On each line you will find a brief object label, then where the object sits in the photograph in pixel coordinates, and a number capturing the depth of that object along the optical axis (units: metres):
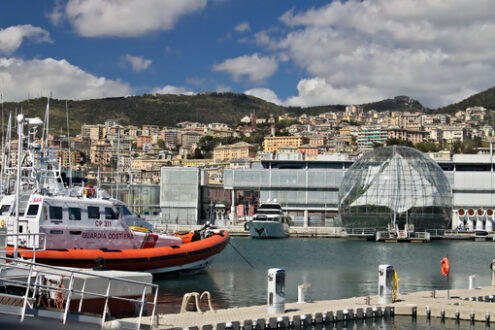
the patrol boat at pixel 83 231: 30.97
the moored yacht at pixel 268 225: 89.31
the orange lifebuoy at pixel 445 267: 27.05
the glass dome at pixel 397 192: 86.19
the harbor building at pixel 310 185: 109.44
